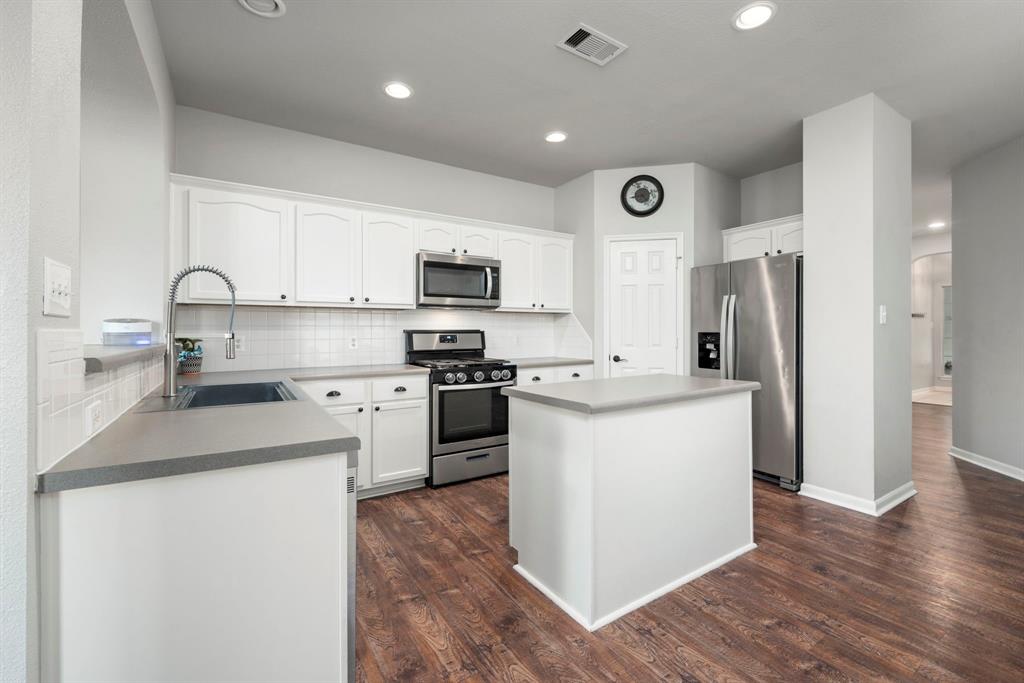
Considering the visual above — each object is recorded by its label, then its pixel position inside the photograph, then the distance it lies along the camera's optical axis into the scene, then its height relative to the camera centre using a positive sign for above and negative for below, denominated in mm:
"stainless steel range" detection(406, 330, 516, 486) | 3459 -534
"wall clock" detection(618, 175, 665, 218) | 4223 +1348
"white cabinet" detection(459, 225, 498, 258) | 3938 +873
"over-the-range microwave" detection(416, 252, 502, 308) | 3693 +506
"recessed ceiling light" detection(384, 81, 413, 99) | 2859 +1586
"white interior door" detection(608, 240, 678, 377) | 4160 +323
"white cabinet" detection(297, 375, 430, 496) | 3109 -543
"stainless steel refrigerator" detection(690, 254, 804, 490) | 3320 -10
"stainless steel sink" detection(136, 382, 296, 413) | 2184 -255
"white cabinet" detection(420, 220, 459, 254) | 3740 +866
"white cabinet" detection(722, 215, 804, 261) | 3609 +866
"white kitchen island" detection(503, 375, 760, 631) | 1856 -643
